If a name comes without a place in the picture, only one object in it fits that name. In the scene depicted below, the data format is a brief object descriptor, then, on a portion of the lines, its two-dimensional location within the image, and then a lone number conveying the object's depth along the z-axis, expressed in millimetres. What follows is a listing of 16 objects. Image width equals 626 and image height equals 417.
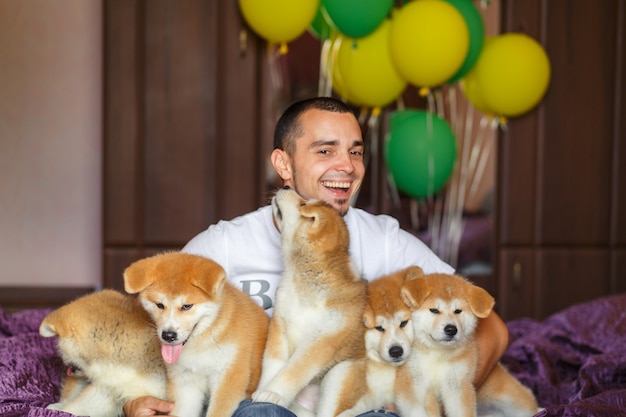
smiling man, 2266
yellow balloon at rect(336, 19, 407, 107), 3605
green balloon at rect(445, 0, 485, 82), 3766
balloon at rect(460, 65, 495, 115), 3941
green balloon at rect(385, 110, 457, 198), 3689
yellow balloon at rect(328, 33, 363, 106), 3750
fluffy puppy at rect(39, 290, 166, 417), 1944
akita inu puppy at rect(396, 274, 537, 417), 1921
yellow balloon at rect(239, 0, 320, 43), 3479
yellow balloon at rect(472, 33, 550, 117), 3809
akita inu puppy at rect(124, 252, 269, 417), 1802
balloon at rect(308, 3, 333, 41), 3744
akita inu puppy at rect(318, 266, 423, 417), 1877
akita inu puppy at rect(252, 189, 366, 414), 1881
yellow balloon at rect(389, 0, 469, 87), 3379
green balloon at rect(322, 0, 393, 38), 3406
